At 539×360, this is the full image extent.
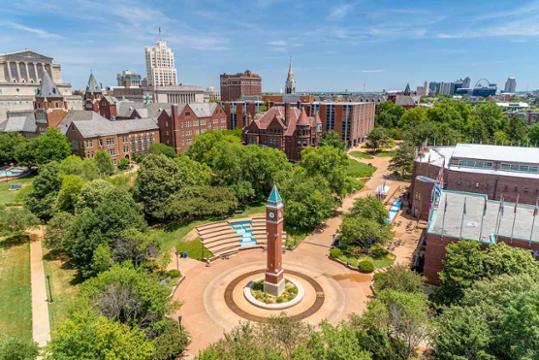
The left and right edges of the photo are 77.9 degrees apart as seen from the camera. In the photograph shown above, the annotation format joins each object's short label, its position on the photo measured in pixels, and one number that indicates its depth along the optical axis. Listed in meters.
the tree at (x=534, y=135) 90.88
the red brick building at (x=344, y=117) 100.50
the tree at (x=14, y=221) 43.44
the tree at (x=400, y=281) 27.83
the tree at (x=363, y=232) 39.59
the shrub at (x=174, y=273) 35.53
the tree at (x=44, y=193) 50.59
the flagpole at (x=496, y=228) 31.39
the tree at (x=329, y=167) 52.78
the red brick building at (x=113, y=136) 75.75
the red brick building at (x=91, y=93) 114.64
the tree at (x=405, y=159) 72.00
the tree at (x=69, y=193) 47.47
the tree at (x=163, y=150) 79.75
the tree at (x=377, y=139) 99.50
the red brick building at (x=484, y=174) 46.16
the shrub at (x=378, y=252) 39.97
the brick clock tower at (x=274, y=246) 30.77
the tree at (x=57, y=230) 40.72
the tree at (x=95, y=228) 35.28
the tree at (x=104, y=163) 69.56
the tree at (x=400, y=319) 21.30
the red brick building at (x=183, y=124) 90.31
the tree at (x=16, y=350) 19.27
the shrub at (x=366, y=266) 36.41
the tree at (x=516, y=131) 94.94
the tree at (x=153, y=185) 48.50
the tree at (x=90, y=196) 43.56
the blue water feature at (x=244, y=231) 44.78
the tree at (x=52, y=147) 72.00
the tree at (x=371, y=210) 42.66
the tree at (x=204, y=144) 68.06
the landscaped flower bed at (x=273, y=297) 31.75
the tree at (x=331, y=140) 87.88
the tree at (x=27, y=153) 75.31
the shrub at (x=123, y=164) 79.59
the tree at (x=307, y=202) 45.75
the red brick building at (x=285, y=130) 79.62
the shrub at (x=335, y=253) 39.73
